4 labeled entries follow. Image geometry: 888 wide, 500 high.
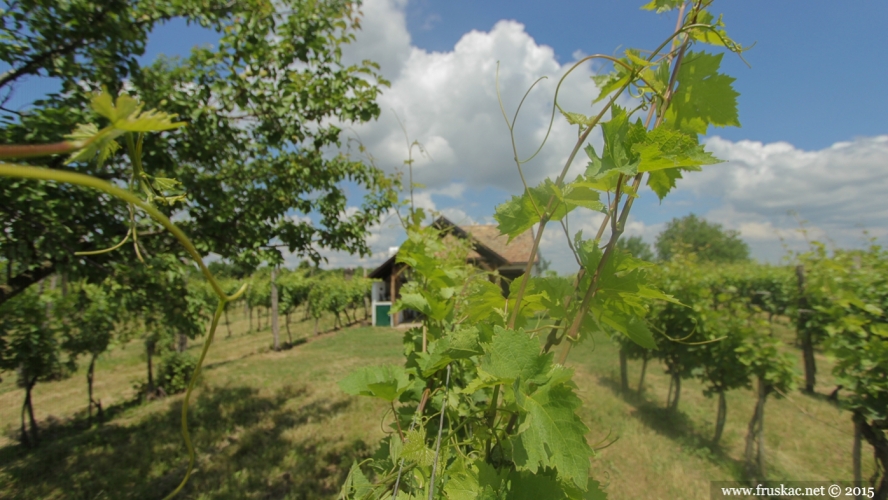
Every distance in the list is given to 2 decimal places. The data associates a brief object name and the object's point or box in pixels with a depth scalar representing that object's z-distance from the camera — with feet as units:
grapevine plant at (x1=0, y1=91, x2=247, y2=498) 0.93
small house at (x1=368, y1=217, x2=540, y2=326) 50.26
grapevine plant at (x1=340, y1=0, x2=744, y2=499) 2.36
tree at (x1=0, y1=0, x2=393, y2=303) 8.70
